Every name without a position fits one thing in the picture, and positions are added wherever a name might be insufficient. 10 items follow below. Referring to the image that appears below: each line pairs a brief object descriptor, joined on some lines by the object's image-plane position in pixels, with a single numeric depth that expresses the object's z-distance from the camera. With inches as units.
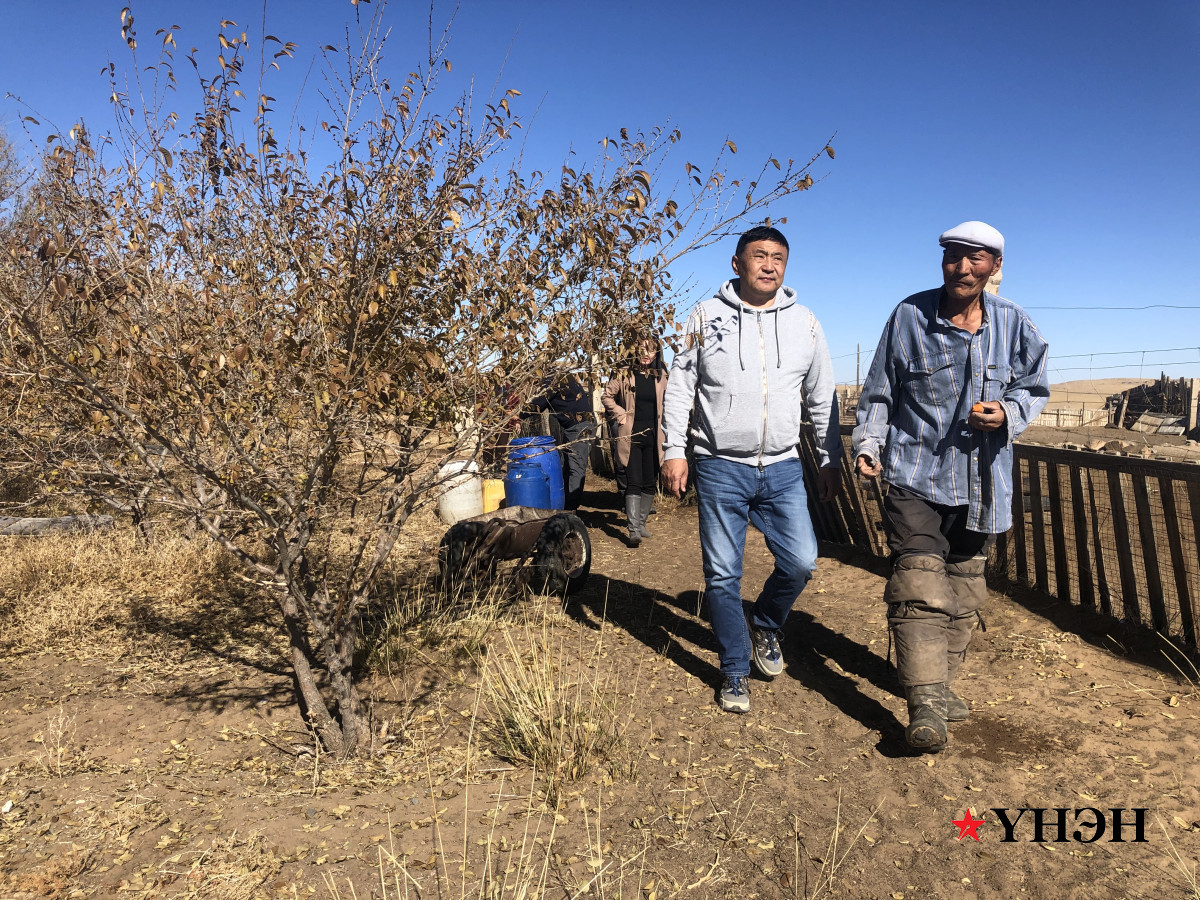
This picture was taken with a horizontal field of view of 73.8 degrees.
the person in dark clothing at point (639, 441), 253.1
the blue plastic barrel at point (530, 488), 281.3
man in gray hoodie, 128.2
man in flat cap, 115.2
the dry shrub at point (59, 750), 109.7
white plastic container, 285.6
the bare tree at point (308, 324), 91.7
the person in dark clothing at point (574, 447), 287.9
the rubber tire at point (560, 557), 183.6
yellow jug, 292.8
